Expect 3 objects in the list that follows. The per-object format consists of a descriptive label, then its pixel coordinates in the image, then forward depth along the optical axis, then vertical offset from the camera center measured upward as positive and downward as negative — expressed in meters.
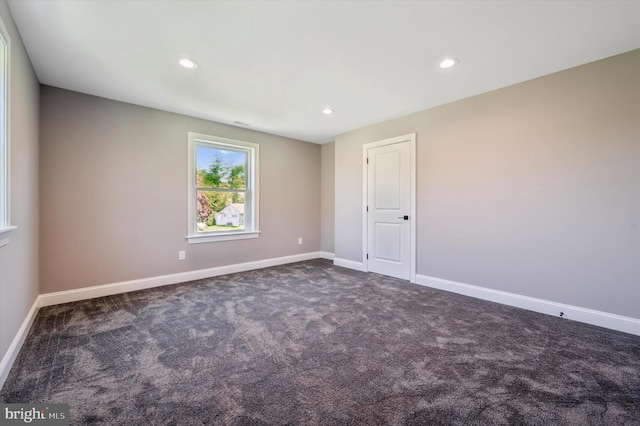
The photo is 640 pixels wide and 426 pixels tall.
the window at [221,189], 4.21 +0.35
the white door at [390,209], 4.10 +0.02
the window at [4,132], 1.85 +0.54
